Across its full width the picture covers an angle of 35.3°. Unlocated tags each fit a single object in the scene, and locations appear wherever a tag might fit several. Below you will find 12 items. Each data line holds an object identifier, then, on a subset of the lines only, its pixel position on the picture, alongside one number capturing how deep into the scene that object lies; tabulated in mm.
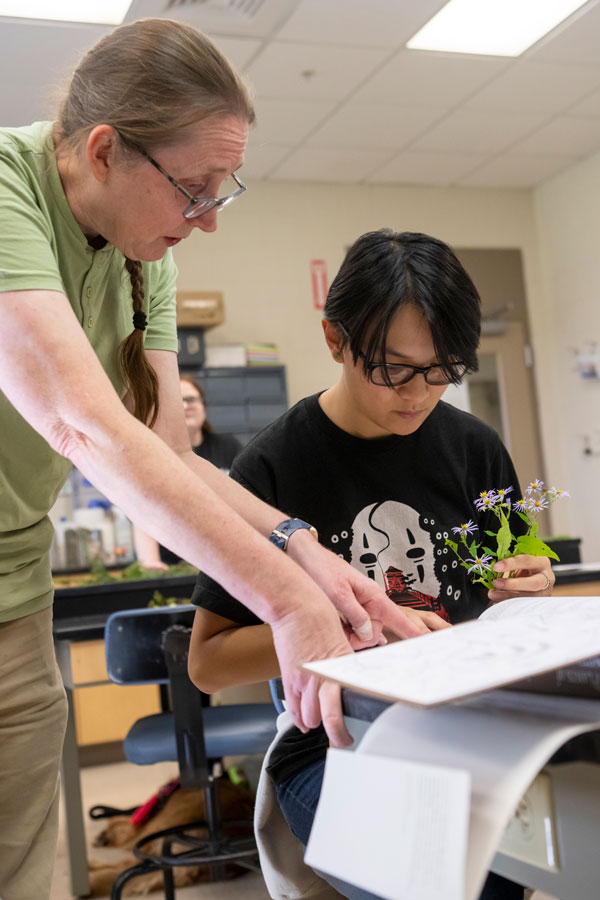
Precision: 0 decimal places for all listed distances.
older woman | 767
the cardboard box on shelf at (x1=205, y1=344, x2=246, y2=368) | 5371
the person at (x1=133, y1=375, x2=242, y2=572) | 3836
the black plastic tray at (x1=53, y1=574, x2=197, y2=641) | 3021
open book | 571
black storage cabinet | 5273
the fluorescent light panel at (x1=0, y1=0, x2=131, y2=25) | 3607
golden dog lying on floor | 2744
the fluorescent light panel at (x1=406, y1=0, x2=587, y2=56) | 3957
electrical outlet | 667
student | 1288
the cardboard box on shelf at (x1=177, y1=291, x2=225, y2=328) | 5262
